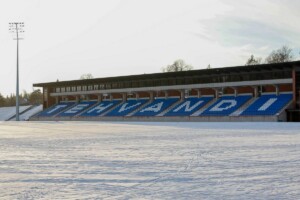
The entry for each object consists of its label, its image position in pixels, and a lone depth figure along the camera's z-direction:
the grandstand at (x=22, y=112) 99.16
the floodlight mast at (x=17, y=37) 77.75
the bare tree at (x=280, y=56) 113.04
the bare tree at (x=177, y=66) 139.26
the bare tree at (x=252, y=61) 125.31
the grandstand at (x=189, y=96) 60.84
